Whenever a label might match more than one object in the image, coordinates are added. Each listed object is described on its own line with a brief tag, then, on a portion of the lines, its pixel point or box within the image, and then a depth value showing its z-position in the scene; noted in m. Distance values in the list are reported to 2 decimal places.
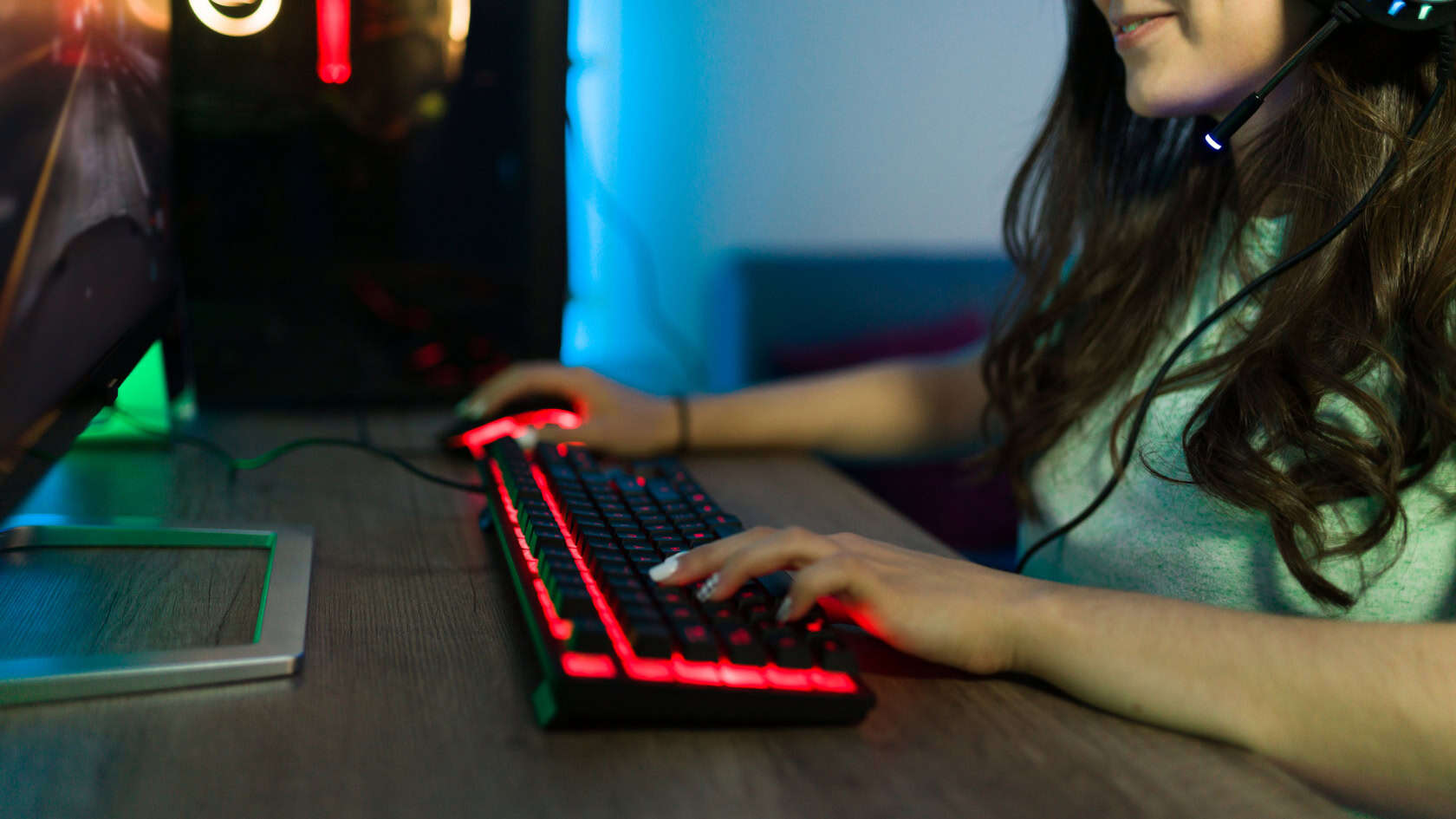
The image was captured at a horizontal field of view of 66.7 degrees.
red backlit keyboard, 0.46
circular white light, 0.99
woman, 0.49
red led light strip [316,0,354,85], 1.02
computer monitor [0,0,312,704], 0.49
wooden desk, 0.41
